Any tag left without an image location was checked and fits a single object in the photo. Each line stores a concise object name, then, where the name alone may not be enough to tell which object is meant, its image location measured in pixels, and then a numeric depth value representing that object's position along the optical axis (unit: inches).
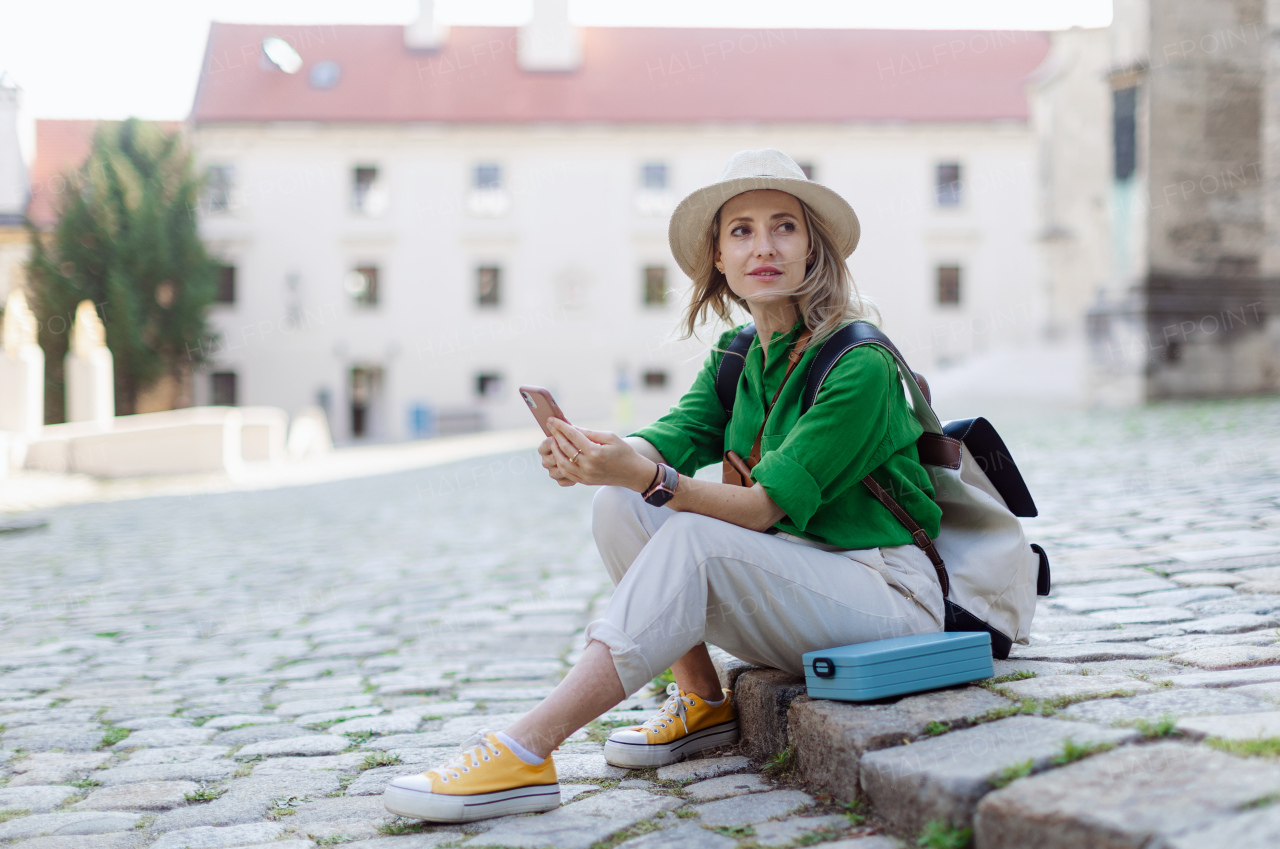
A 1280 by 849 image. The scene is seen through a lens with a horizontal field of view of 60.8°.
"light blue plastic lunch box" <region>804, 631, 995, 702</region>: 90.4
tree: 1147.9
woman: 92.4
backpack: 102.3
